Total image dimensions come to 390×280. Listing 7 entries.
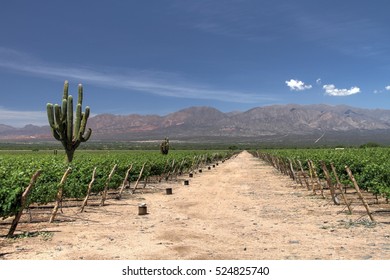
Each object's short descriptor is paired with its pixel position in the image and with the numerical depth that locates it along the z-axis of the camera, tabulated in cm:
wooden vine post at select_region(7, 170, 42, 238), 1223
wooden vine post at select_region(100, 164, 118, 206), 1967
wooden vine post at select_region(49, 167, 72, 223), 1504
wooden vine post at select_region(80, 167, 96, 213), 1764
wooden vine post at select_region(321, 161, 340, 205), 1828
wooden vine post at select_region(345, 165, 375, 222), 1455
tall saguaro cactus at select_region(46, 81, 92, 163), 2919
